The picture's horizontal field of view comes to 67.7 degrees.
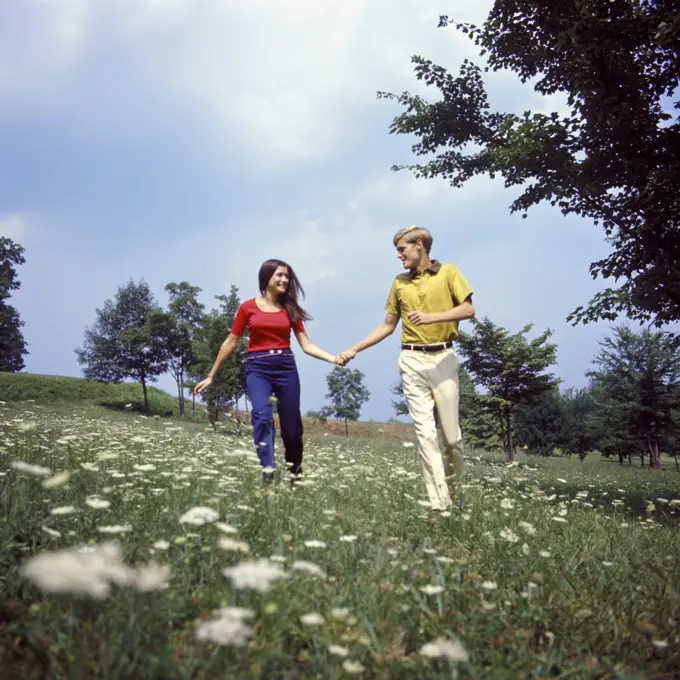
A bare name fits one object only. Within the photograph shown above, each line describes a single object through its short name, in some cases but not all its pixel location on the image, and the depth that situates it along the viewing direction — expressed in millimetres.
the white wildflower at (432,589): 2373
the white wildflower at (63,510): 2412
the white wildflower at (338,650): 1817
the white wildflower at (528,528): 3728
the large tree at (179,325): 46206
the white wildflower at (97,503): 2605
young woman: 5555
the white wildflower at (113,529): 2395
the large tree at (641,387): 38062
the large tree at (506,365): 27359
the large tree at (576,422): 54969
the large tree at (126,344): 46719
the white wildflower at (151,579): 1796
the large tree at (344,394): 49125
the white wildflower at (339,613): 1959
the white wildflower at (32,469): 2592
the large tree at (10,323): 38094
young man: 4961
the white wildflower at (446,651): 1812
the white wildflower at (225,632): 1629
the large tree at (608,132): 8258
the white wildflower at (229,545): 2184
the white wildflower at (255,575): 1837
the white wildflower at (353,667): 1773
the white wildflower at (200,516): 2410
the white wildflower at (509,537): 3393
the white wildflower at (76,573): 1631
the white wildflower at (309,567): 2230
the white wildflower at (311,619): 1918
